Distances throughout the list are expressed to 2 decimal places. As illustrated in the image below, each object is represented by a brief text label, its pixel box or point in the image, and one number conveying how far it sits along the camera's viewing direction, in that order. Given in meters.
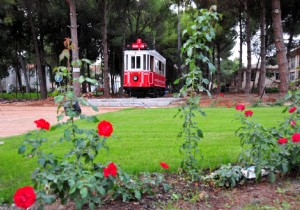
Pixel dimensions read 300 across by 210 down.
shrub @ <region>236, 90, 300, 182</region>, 2.80
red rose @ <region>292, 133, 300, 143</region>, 2.48
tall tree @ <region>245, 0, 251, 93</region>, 20.56
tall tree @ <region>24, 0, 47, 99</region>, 20.97
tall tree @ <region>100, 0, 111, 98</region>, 20.64
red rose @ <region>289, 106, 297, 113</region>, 2.99
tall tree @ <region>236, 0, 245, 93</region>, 25.64
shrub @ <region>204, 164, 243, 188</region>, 2.86
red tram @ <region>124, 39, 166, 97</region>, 18.83
